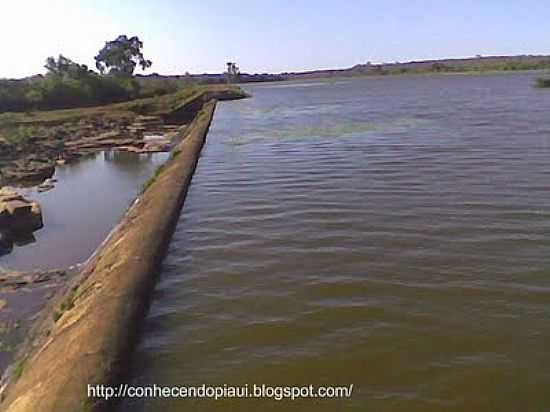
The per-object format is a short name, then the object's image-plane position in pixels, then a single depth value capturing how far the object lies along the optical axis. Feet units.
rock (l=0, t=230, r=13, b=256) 45.16
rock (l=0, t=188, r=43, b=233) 49.65
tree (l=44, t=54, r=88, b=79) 231.50
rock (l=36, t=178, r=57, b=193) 73.22
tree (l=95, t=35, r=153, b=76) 313.94
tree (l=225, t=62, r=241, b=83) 518.91
